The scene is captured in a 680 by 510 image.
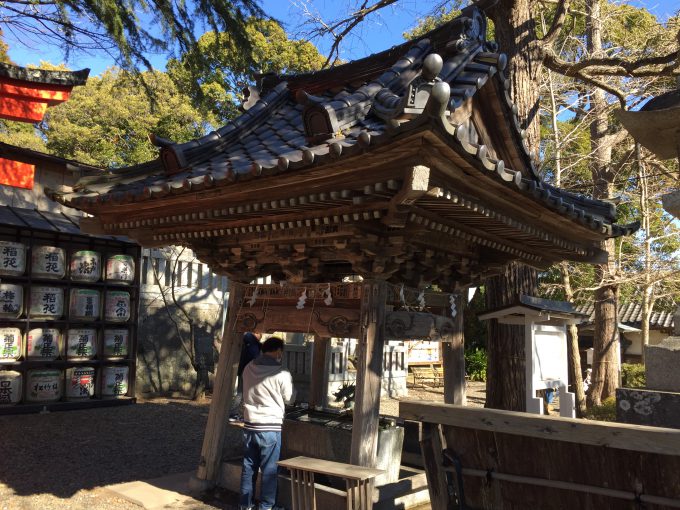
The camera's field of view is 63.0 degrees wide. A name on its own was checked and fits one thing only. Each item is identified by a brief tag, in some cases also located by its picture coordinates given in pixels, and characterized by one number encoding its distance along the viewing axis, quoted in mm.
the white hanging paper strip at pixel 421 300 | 5707
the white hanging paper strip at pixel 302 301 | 5637
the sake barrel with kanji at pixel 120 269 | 10688
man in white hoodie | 5156
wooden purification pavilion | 3943
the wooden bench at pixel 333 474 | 4195
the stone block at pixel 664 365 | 3797
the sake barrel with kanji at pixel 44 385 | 9562
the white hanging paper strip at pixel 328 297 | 5438
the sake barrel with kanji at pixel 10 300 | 9211
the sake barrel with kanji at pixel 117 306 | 10672
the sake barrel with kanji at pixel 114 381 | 10619
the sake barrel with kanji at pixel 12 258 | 9203
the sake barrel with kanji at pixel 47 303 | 9695
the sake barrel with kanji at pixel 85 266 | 10234
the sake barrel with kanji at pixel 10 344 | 9195
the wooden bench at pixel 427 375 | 17641
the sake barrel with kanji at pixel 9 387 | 9195
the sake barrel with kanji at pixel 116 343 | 10695
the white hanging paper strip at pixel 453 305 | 6176
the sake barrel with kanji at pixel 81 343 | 10133
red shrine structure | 6465
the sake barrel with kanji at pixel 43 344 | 9609
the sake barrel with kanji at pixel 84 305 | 10195
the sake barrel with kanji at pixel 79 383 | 10102
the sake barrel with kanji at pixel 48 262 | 9695
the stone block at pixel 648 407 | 3682
